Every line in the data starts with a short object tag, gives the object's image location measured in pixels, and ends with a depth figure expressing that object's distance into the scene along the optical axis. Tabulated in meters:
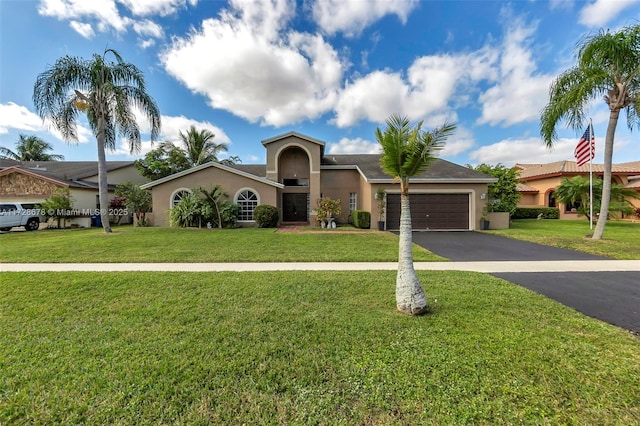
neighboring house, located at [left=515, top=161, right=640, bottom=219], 24.11
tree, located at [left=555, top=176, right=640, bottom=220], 18.05
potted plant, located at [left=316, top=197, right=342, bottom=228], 16.41
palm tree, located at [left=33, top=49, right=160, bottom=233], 12.68
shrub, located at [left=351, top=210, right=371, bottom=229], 15.94
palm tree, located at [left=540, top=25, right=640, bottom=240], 9.81
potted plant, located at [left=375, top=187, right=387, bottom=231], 15.62
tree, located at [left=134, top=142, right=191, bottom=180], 22.67
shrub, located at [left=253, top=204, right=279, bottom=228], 16.02
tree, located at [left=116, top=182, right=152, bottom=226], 17.48
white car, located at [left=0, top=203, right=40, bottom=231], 15.11
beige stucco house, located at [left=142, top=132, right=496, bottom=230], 15.84
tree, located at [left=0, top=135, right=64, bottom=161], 33.78
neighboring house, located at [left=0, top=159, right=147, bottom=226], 18.03
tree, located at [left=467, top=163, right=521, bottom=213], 18.20
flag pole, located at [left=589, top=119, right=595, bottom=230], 13.67
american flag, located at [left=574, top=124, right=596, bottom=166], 13.71
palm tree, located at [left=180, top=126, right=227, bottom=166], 26.11
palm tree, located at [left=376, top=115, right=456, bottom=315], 4.04
